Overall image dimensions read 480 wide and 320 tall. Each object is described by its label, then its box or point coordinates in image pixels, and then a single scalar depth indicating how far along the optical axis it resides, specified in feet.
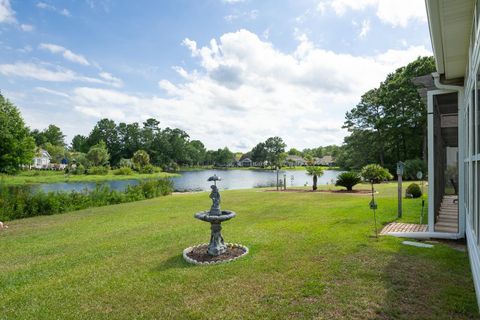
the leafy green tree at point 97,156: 179.42
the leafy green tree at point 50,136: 255.09
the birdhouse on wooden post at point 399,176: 28.74
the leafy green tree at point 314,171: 66.24
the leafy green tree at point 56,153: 224.94
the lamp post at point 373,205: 22.27
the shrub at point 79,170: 157.99
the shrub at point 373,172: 62.07
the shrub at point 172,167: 229.25
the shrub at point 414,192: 42.37
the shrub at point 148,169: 183.16
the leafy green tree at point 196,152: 264.93
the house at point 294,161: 318.53
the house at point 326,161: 304.24
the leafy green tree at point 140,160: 189.37
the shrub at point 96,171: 162.20
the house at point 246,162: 340.18
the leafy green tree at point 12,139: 104.00
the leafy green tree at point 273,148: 289.96
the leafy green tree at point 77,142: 286.05
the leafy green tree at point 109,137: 228.84
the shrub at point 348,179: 57.30
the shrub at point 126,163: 191.72
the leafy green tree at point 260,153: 299.79
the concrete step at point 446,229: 20.81
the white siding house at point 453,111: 10.35
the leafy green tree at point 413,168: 80.23
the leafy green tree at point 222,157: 313.12
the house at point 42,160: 202.20
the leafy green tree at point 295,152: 396.26
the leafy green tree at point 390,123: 97.60
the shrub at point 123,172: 164.31
